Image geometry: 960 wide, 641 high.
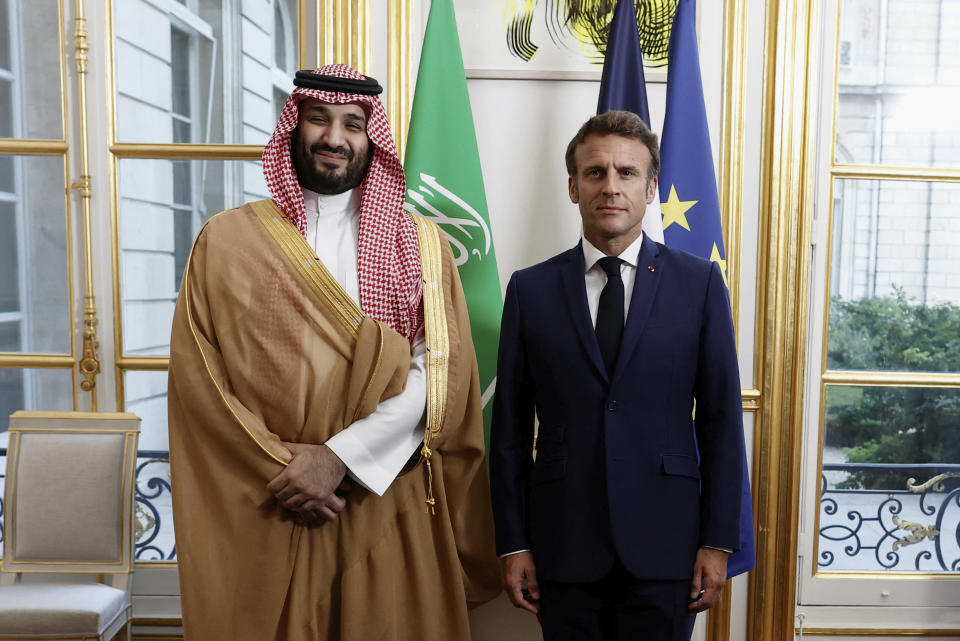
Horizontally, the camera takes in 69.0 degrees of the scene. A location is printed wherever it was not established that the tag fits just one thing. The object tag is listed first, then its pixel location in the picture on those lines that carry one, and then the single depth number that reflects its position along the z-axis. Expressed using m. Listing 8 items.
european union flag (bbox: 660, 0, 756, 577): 2.14
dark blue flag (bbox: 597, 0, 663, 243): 2.12
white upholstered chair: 2.16
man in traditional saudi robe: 1.56
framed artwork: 2.33
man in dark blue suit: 1.48
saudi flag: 2.09
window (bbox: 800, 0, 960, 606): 2.50
